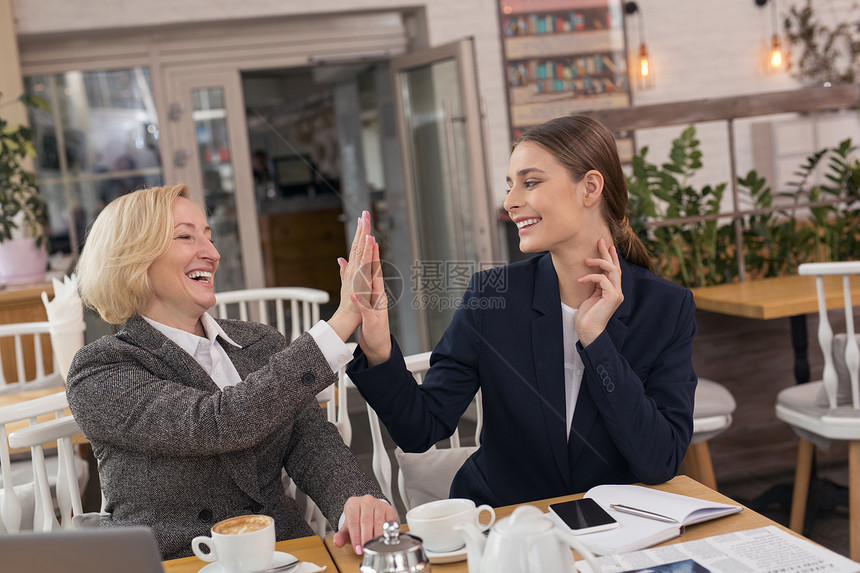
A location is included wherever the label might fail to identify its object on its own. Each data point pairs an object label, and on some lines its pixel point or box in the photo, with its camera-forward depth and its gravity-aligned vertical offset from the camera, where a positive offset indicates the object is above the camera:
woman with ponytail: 1.38 -0.27
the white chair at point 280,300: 2.87 -0.29
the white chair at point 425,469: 1.62 -0.51
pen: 1.09 -0.44
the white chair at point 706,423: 2.42 -0.71
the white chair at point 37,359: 2.65 -0.40
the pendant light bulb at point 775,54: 5.47 +0.71
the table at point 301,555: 1.09 -0.45
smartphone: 1.08 -0.43
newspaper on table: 0.94 -0.44
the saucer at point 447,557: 1.03 -0.43
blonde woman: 1.25 -0.26
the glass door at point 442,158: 4.46 +0.22
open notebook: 1.03 -0.44
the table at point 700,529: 1.05 -0.45
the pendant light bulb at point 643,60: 5.30 +0.73
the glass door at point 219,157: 4.89 +0.37
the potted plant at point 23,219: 3.66 +0.09
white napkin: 2.24 -0.23
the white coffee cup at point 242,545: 1.01 -0.39
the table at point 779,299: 2.64 -0.43
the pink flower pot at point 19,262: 3.81 -0.10
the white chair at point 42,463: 1.33 -0.36
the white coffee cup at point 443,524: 1.04 -0.40
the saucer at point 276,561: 1.06 -0.43
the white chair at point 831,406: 2.21 -0.68
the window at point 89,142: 4.75 +0.51
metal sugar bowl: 0.88 -0.37
